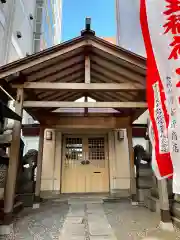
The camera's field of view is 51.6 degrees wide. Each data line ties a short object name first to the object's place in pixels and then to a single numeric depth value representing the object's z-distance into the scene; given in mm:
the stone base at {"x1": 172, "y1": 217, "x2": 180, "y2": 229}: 3431
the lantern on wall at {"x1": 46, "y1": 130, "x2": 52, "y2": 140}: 6860
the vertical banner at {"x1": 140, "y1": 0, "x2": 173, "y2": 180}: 2162
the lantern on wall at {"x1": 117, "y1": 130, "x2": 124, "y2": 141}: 6953
